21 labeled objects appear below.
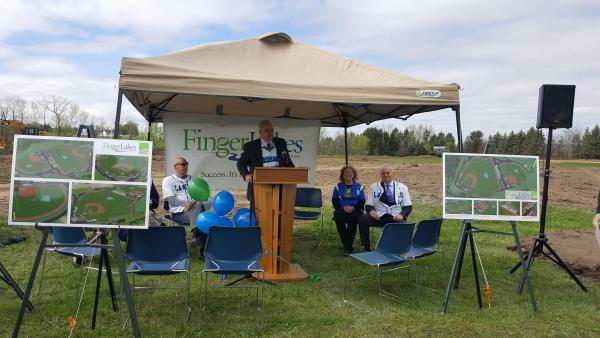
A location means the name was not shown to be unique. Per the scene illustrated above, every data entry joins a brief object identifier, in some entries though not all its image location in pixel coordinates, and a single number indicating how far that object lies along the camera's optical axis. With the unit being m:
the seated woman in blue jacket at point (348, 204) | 6.41
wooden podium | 4.80
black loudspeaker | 4.98
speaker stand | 4.87
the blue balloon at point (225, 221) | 5.45
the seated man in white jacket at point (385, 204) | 6.23
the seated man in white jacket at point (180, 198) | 6.12
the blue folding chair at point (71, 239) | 4.45
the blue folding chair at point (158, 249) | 3.90
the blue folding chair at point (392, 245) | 4.51
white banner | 7.32
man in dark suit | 5.55
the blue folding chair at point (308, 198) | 7.69
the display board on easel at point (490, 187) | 4.26
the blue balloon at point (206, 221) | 5.41
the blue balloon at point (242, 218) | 5.40
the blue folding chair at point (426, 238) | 4.84
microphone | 5.60
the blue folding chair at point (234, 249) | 3.94
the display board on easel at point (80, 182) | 3.22
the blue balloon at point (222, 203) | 5.57
